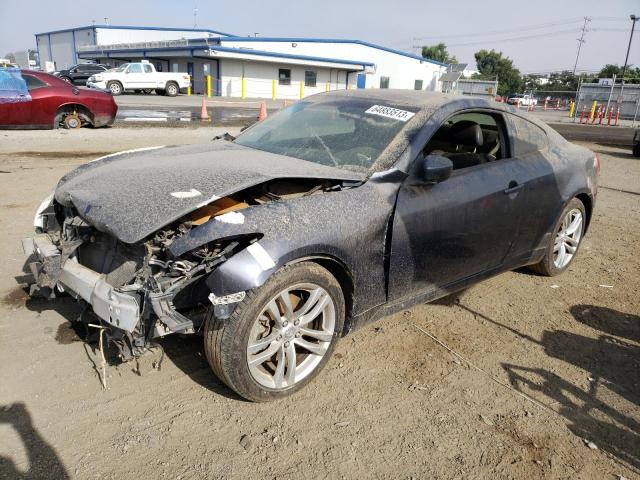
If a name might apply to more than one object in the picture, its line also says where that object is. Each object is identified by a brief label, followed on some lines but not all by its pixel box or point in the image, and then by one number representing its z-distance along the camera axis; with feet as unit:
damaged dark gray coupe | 8.36
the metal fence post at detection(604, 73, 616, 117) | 105.81
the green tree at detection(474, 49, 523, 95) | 263.49
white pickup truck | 94.30
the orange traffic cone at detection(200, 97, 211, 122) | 57.32
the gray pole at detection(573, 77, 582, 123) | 111.63
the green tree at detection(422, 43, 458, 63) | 292.81
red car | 36.11
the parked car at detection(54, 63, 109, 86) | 98.58
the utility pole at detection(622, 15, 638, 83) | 178.04
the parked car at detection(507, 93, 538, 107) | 139.96
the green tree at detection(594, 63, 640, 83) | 216.95
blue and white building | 132.36
